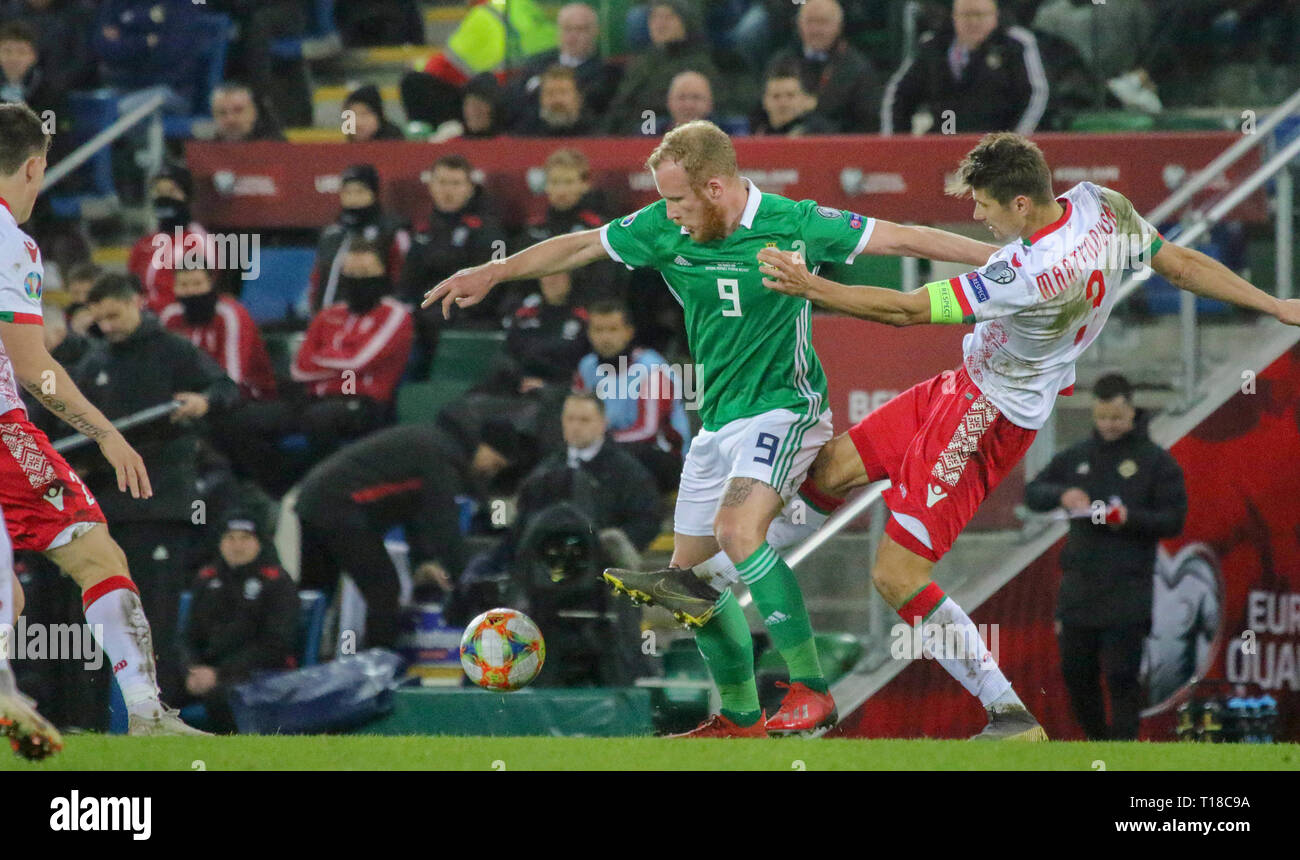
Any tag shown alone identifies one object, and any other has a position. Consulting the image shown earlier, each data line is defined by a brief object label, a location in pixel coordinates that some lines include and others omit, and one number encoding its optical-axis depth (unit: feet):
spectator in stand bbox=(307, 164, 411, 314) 66.13
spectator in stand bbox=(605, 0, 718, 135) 69.00
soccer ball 46.09
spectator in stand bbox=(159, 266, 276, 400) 64.18
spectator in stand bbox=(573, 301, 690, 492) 58.90
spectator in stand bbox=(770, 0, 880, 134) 67.31
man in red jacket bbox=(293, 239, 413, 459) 63.21
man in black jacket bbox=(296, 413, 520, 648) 60.49
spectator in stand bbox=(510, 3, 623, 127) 70.28
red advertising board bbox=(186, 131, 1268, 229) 61.67
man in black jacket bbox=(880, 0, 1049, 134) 64.13
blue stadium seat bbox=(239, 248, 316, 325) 71.20
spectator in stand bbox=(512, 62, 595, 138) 68.59
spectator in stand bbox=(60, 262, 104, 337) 67.43
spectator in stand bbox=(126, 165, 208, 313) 67.72
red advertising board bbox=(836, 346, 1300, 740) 56.18
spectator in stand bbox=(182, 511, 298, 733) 58.49
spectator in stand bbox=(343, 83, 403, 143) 71.10
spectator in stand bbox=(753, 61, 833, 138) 66.18
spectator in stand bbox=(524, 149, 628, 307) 62.23
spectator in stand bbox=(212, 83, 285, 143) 73.25
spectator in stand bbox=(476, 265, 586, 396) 61.26
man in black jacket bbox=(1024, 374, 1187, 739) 53.93
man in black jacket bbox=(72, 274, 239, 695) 59.98
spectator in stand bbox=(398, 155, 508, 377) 64.39
